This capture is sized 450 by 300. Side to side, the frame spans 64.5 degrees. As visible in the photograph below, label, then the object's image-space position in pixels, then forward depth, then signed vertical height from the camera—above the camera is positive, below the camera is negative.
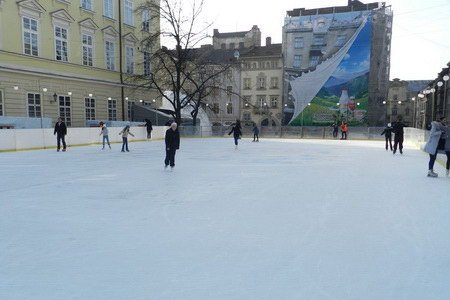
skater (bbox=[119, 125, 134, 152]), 16.98 -0.66
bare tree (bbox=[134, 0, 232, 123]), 31.92 +5.75
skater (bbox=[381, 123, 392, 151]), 17.99 -0.61
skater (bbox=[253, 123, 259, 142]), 27.13 -0.79
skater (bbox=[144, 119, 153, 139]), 26.59 -0.65
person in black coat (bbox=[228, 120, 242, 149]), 19.17 -0.62
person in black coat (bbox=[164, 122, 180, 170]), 10.16 -0.65
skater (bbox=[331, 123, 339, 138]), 31.19 -0.89
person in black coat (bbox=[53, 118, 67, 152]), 16.72 -0.57
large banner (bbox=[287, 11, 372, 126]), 49.50 +5.85
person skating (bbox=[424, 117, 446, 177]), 8.98 -0.47
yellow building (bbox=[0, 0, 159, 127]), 21.88 +4.53
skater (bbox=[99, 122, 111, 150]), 18.47 -0.64
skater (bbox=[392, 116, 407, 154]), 15.34 -0.48
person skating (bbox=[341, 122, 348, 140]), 29.89 -0.93
